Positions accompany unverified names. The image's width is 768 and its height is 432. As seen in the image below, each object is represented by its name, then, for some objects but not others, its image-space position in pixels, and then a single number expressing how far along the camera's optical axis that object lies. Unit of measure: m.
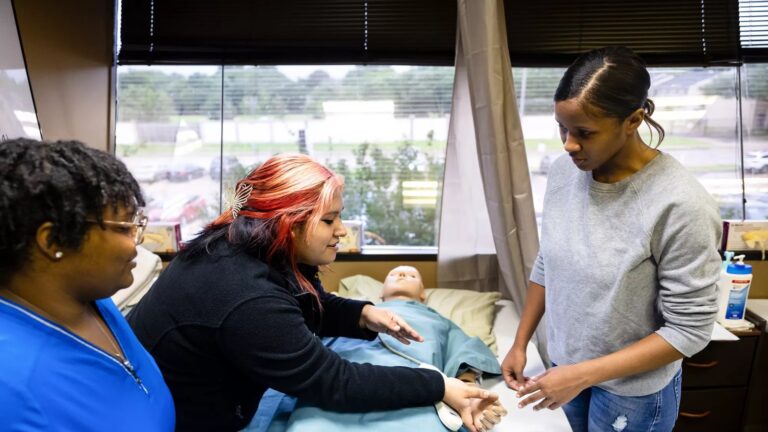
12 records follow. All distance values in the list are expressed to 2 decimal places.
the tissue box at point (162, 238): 2.40
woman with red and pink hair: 1.01
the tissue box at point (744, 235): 2.27
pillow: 2.01
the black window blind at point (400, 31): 2.40
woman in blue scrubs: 0.68
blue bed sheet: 1.13
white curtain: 1.88
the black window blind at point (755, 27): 2.42
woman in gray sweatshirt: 1.03
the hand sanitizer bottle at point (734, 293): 1.98
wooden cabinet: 1.96
